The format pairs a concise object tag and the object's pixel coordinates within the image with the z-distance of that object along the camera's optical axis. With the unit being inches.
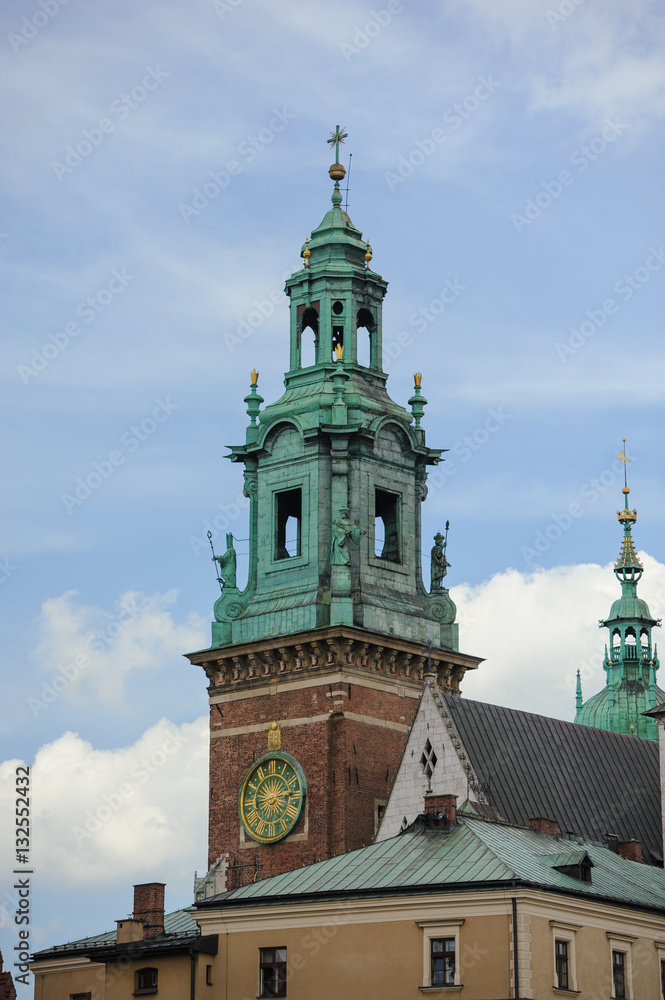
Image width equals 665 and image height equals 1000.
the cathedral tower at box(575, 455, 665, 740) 5413.4
